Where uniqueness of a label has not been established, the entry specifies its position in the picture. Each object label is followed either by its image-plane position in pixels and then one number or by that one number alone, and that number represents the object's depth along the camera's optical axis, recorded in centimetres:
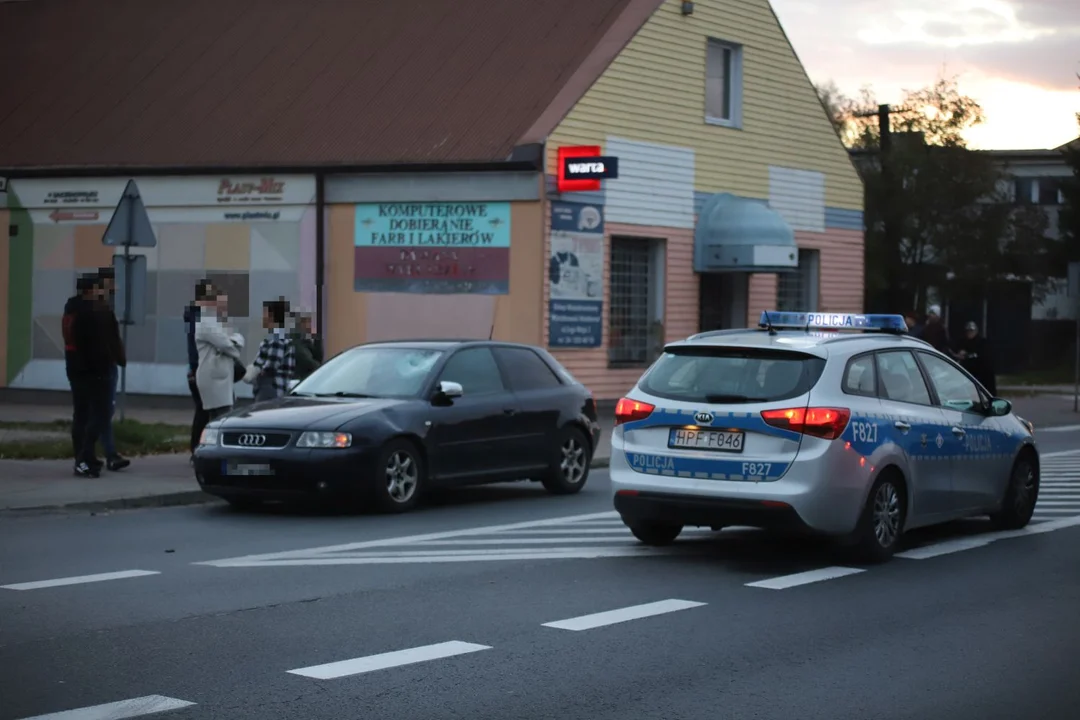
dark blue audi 1340
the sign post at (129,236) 1745
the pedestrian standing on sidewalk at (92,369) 1555
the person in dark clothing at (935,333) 2638
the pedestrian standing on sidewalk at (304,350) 1631
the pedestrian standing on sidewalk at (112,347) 1566
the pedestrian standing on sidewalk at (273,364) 1612
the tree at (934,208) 4406
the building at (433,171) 2552
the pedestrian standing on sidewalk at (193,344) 1656
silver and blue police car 1035
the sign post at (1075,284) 3120
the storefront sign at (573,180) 2483
